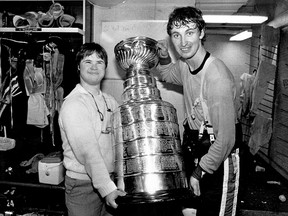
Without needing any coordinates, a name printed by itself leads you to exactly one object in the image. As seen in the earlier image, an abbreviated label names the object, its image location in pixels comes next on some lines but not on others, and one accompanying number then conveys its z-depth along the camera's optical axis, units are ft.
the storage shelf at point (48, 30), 6.81
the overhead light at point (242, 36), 8.90
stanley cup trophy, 4.31
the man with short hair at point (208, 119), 4.14
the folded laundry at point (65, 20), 7.18
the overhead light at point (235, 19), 8.77
